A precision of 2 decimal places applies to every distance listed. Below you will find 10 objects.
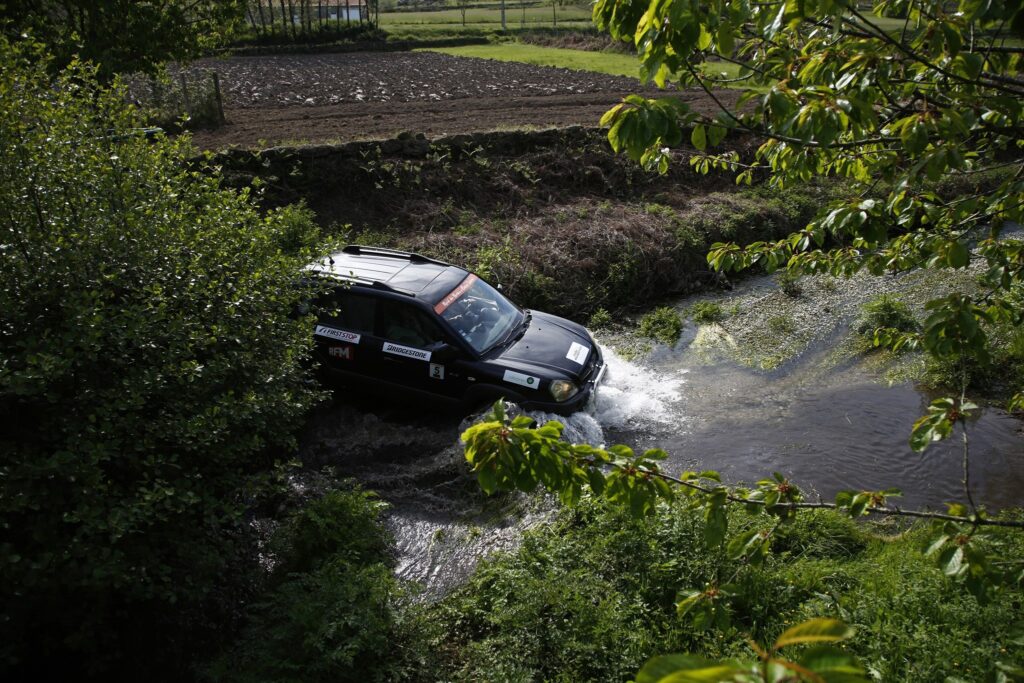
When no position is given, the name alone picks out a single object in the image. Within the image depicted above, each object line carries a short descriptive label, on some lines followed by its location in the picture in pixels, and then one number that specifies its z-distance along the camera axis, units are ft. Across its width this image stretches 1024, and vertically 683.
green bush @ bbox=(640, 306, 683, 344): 39.06
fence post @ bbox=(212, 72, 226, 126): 63.87
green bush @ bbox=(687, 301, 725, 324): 40.93
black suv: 27.45
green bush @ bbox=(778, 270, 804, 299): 44.12
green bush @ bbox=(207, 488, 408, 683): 16.26
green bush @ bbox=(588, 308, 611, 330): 40.68
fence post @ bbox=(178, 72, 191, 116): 62.91
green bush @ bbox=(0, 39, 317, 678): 16.14
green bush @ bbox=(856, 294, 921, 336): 36.83
